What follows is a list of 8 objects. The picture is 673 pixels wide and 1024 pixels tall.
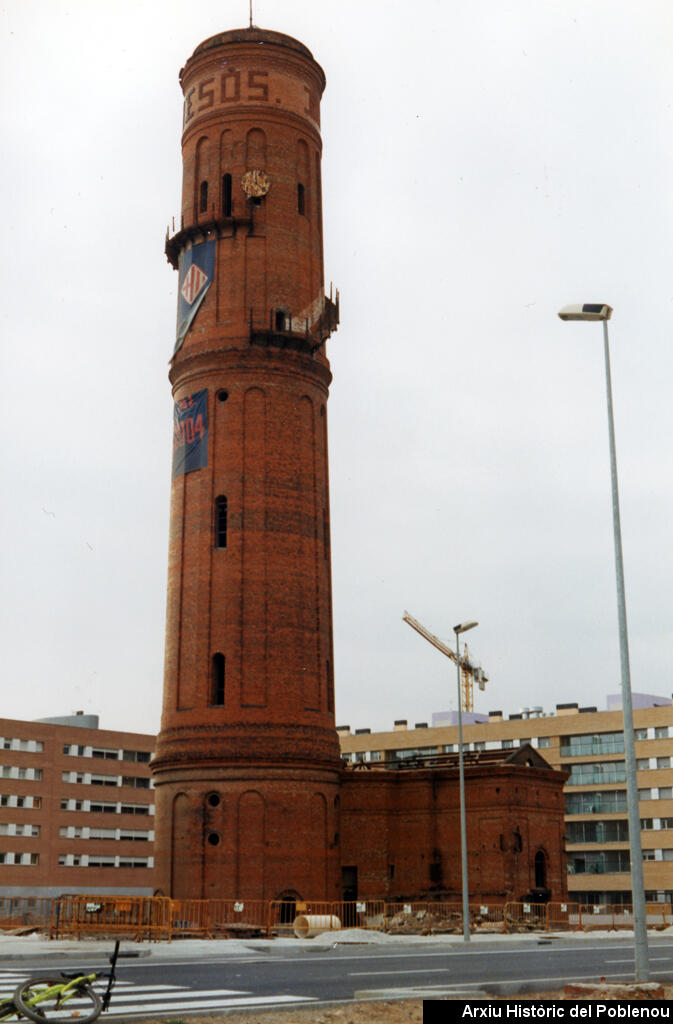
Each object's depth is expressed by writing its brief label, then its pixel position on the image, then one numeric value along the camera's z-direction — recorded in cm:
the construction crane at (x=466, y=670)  13450
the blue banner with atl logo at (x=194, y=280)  4909
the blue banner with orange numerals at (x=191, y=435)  4747
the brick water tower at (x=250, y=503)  4359
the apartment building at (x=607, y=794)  8231
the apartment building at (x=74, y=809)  8538
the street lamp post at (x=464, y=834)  3600
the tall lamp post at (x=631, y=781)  1778
